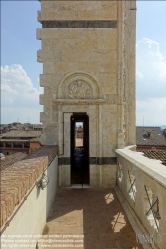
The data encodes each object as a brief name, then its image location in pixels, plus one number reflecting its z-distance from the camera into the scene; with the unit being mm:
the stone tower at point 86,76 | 7172
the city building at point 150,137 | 28141
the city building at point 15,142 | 33719
